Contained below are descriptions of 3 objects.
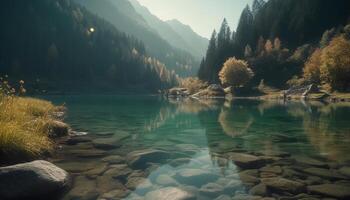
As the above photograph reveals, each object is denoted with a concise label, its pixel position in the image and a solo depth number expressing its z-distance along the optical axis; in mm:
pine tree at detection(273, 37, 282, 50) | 151162
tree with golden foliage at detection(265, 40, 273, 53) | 149750
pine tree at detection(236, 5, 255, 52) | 177875
